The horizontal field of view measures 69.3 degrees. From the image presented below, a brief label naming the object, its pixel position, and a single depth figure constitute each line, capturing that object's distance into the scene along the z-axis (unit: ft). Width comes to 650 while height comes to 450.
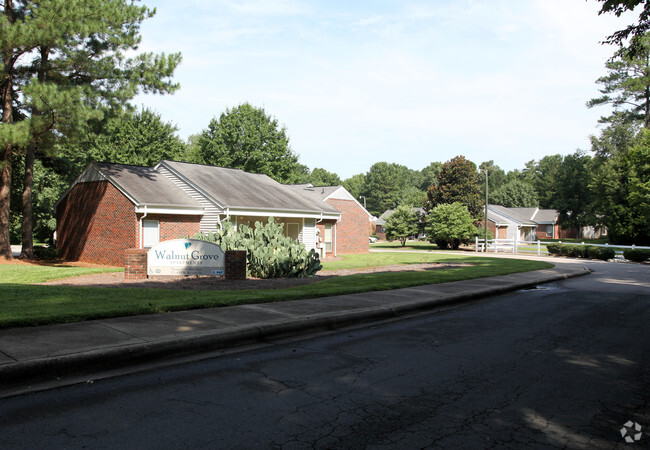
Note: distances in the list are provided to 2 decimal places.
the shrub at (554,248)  118.10
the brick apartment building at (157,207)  74.33
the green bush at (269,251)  53.42
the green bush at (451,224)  148.87
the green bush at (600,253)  105.50
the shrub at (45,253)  79.23
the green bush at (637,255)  99.41
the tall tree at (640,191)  133.59
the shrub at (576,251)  111.24
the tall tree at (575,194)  221.05
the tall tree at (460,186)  170.09
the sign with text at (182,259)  46.50
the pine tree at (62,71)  61.11
